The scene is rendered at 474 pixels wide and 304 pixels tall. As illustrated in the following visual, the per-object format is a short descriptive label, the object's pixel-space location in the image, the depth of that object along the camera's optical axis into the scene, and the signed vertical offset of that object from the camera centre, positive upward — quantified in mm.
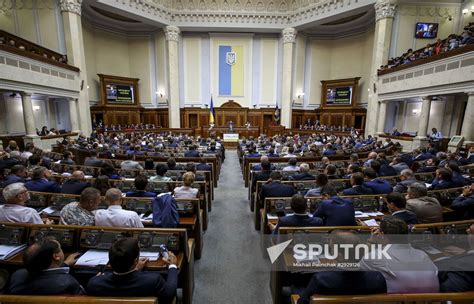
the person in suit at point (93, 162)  5668 -1098
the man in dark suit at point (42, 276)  1422 -1013
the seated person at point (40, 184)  3486 -1016
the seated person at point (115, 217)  2330 -1007
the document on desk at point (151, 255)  2008 -1210
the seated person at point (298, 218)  2389 -1015
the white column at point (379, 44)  12070 +4131
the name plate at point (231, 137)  14047 -1101
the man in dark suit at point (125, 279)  1416 -1024
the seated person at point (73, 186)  3500 -1041
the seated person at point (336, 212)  2541 -1016
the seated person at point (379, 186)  3538 -1001
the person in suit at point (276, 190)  3553 -1083
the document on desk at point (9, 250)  1998 -1199
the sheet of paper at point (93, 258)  1949 -1222
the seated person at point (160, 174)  4182 -1026
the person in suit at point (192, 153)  6978 -1054
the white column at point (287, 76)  16391 +3165
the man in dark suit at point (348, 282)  1430 -1008
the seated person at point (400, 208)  2402 -928
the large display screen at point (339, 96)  16062 +1743
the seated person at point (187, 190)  3416 -1063
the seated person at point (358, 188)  3475 -1016
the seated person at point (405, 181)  3647 -998
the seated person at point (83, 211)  2412 -993
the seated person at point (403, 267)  1534 -992
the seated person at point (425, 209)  2670 -1015
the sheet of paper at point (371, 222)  2758 -1228
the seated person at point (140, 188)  3223 -981
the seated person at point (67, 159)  5498 -1020
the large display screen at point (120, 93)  15591 +1701
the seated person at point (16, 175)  3628 -965
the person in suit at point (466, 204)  3028 -1085
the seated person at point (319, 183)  3422 -941
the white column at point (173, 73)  16141 +3211
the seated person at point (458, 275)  1540 -1061
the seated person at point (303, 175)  4430 -1058
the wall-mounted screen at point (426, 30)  12422 +4910
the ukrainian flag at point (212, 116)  15070 +172
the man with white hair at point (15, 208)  2396 -961
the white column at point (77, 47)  11531 +3598
